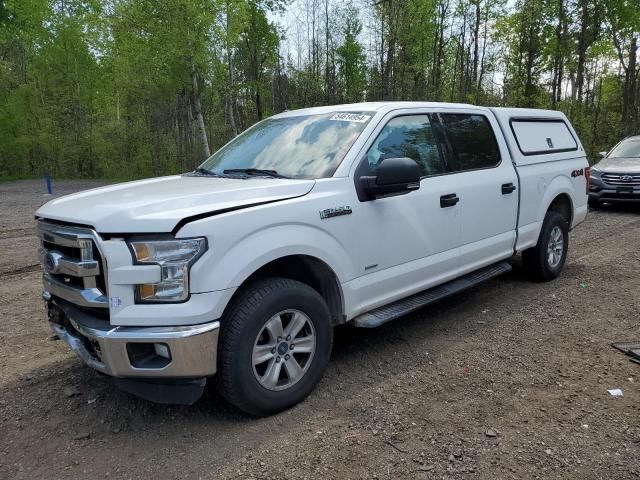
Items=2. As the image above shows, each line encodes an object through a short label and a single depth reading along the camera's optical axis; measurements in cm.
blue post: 1841
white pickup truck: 257
